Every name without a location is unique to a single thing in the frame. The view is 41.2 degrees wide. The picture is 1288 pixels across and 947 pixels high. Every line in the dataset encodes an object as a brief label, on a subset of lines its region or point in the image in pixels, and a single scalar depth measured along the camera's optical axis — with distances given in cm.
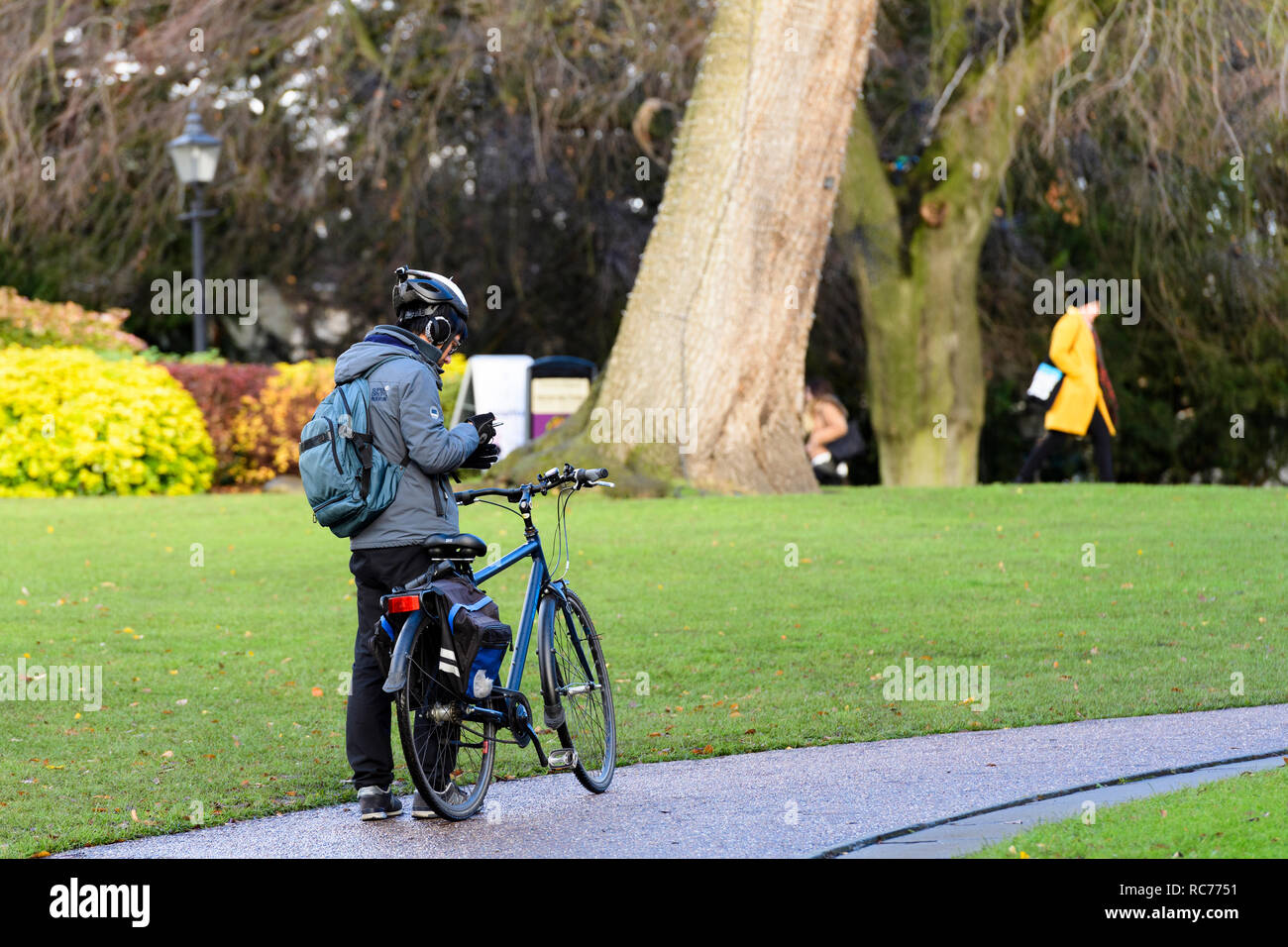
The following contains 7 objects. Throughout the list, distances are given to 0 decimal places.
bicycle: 562
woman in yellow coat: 1544
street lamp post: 1872
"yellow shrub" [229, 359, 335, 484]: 1814
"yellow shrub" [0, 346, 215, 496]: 1647
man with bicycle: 576
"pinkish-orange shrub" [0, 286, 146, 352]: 1969
